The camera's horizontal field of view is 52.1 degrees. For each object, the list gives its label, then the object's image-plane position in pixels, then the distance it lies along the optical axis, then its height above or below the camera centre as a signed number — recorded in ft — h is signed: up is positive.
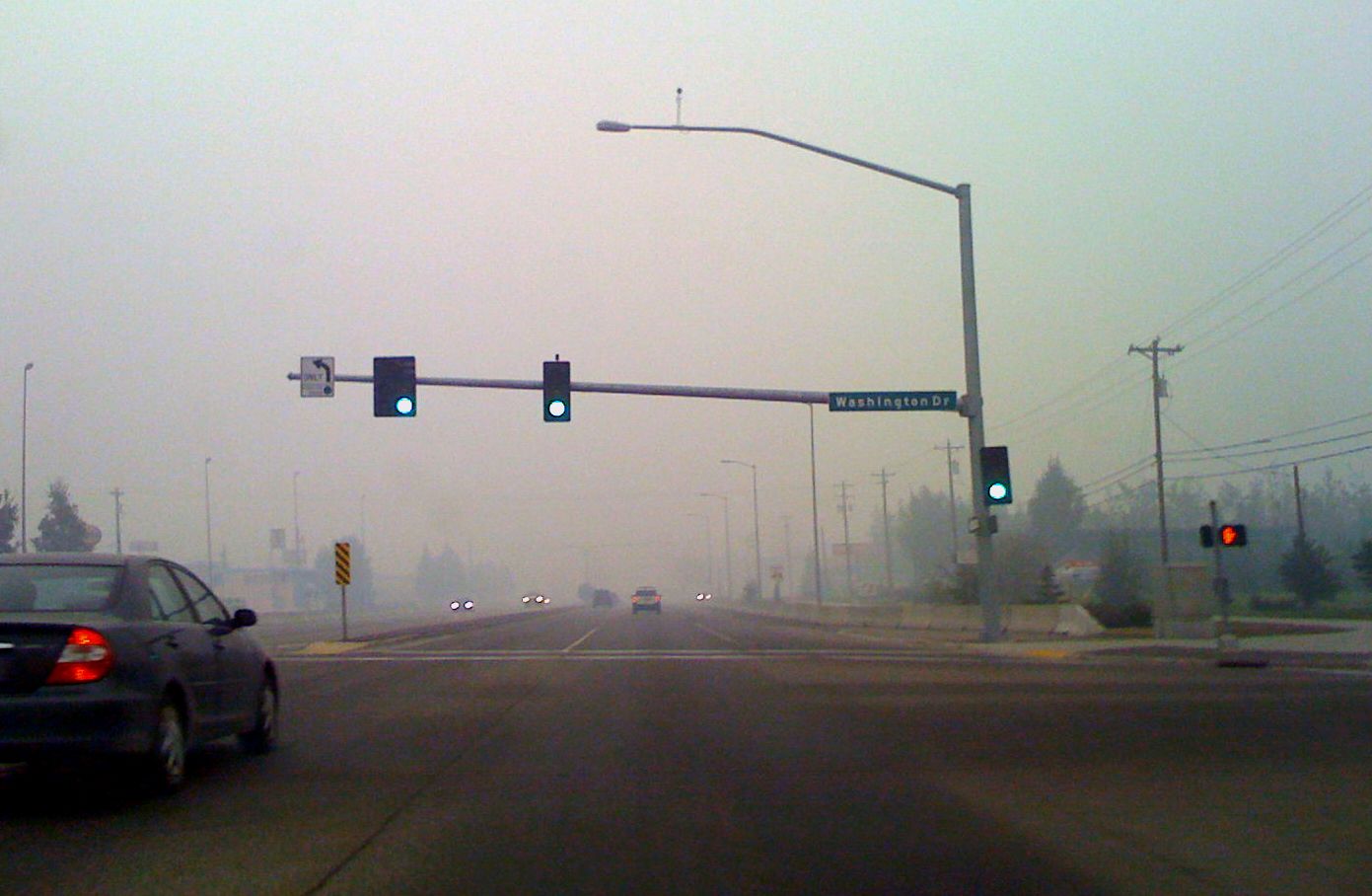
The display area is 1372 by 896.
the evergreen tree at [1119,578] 185.88 -1.79
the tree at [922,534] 438.81 +12.61
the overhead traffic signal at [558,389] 94.68 +13.08
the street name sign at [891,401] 102.83 +12.55
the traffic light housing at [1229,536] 91.35 +1.64
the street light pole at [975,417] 96.37 +10.69
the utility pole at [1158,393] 197.16 +24.51
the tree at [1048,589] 200.03 -3.16
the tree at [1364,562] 191.83 -0.74
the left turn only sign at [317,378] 92.89 +14.11
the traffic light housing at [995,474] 94.68 +6.41
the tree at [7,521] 156.04 +8.99
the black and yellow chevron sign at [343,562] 110.11 +2.20
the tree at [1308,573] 203.72 -2.14
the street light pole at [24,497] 111.84 +8.97
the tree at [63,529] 177.47 +9.10
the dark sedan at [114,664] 28.89 -1.45
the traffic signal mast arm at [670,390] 97.19 +13.18
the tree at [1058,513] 362.74 +14.17
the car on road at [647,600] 265.34 -3.58
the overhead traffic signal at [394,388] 92.12 +13.18
